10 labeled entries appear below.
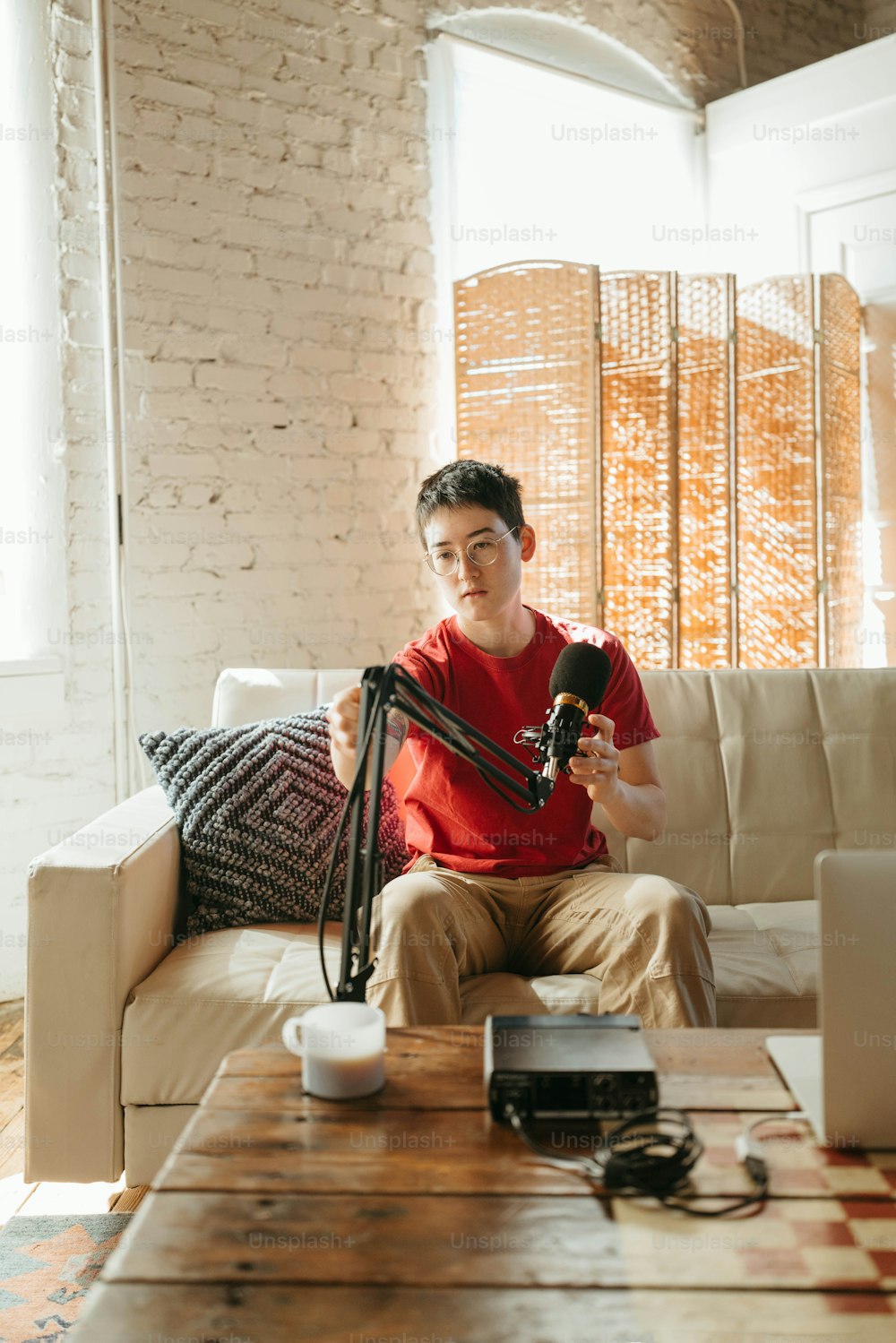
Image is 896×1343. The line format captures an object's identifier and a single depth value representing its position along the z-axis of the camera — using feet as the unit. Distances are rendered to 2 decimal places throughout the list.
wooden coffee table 2.50
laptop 3.09
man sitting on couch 5.23
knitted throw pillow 6.59
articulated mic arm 3.76
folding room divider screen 10.55
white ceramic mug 3.60
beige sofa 5.54
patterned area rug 4.94
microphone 4.61
